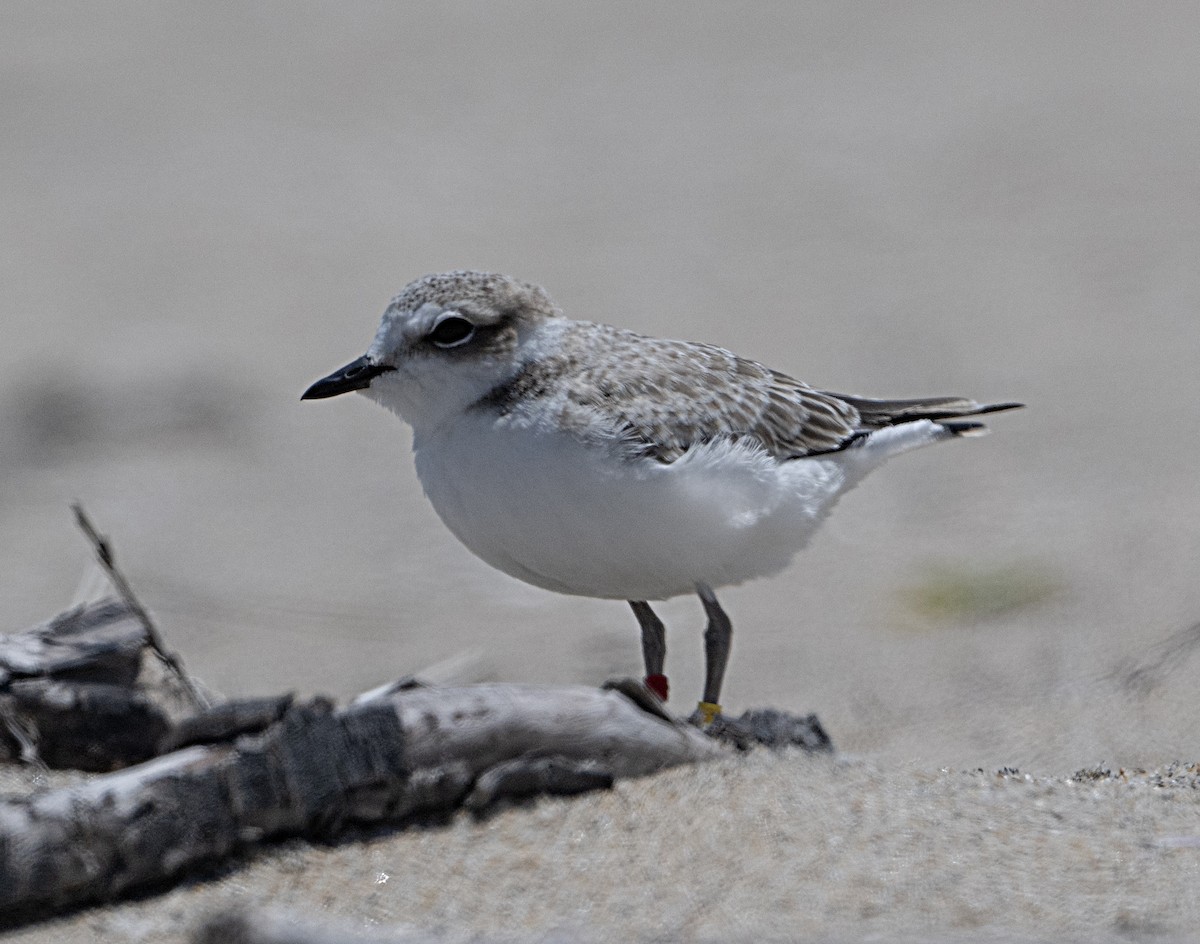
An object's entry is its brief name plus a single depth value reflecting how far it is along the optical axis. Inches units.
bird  320.8
